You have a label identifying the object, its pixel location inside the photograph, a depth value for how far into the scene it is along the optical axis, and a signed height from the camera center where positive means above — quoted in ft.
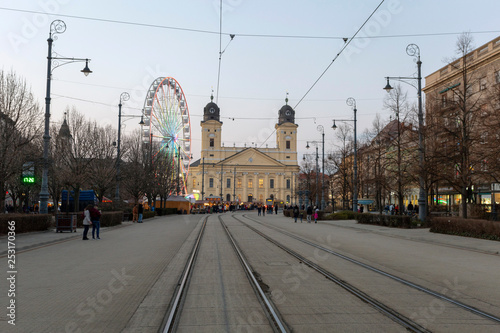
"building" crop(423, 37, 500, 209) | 77.41 +11.00
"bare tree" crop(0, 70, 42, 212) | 75.36 +13.23
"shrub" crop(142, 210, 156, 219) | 154.55 -6.23
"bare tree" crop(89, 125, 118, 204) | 127.95 +9.35
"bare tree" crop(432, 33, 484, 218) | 82.99 +11.79
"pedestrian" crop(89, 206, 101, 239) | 69.51 -3.21
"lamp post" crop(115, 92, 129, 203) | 118.50 +11.58
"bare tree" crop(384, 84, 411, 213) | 103.68 +13.86
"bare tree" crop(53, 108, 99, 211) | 119.85 +13.13
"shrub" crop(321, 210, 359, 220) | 138.36 -5.50
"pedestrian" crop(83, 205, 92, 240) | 67.10 -3.77
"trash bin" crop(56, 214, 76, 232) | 77.05 -4.61
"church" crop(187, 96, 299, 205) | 458.09 +32.02
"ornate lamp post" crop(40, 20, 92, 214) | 73.87 +13.85
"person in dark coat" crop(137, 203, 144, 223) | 126.64 -4.11
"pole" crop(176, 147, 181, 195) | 186.04 +13.68
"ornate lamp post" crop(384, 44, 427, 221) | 86.43 +12.12
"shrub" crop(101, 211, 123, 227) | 99.98 -5.10
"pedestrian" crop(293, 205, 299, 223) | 140.97 -4.42
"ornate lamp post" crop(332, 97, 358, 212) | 122.66 +6.36
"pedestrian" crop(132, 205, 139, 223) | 130.25 -4.55
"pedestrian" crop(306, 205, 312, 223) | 135.39 -4.55
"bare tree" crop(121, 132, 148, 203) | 160.82 +10.54
